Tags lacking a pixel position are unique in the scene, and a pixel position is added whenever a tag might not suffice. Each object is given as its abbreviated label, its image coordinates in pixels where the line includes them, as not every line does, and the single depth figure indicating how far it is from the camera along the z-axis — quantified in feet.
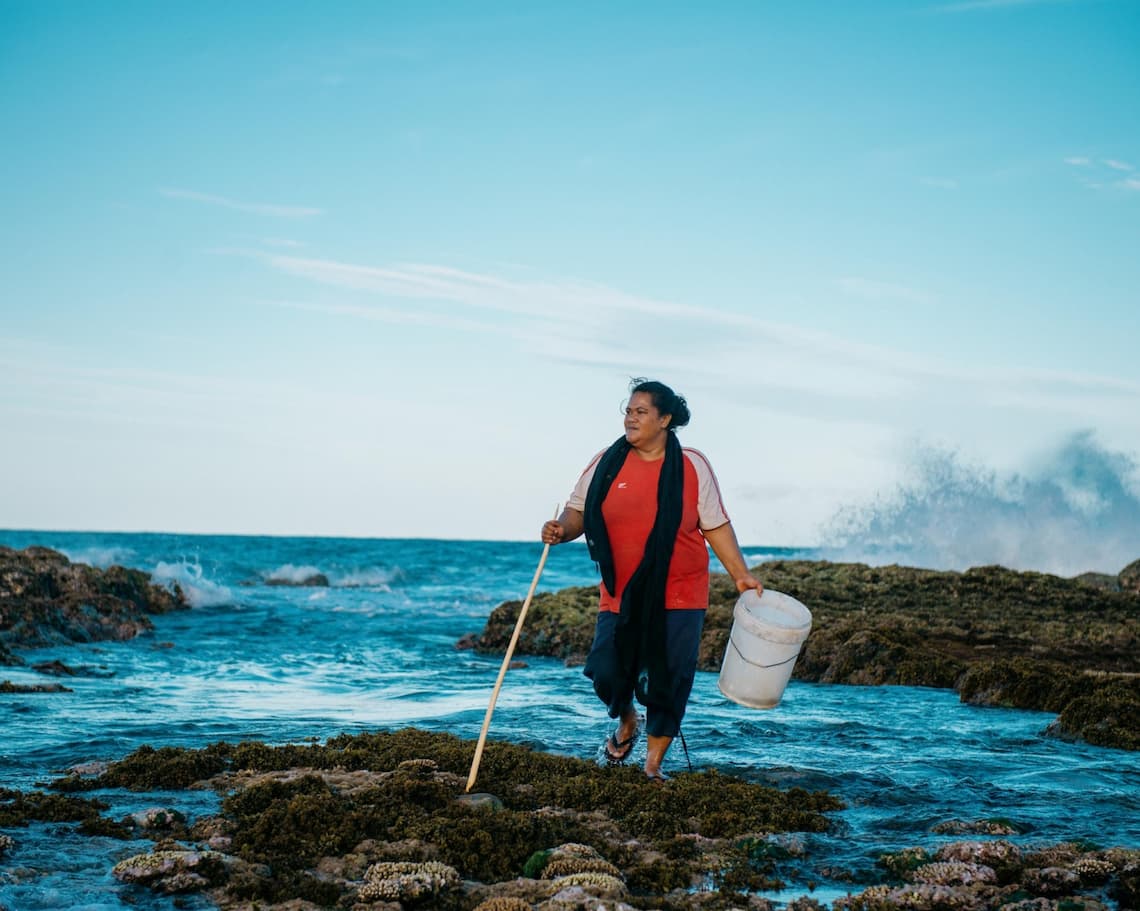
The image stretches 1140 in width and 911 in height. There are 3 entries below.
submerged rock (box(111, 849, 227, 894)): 17.20
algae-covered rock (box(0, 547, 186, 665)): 59.62
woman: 23.81
